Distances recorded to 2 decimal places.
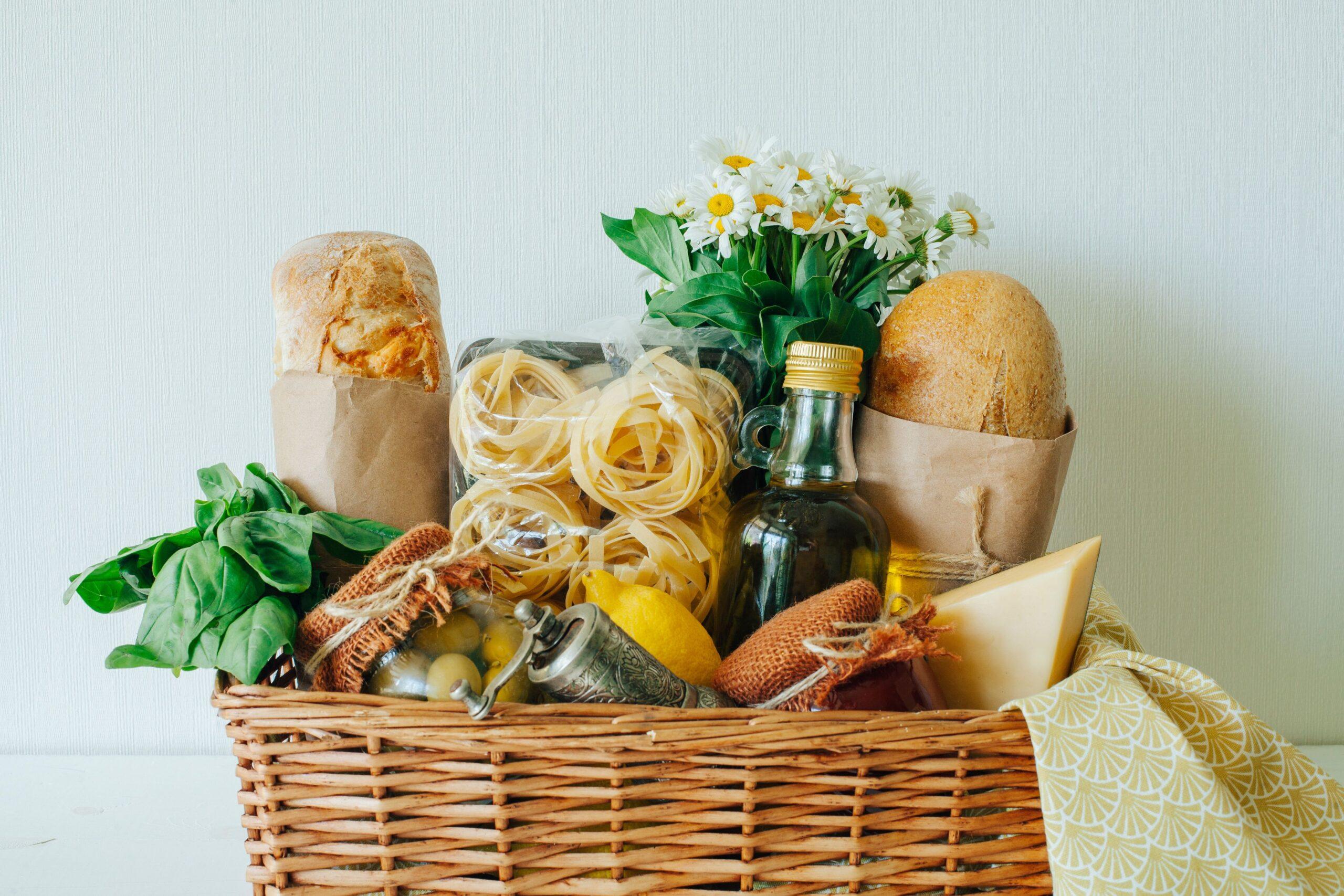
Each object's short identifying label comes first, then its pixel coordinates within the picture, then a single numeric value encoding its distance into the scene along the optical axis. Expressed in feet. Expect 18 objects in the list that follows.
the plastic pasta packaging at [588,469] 2.16
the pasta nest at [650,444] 2.15
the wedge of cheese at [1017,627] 1.83
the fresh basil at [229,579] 1.75
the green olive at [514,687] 1.72
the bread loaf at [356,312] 2.29
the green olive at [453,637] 1.73
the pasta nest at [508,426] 2.17
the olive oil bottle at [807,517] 2.06
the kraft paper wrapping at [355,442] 2.21
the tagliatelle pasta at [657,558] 2.16
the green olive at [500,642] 1.75
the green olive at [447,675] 1.69
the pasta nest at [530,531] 2.18
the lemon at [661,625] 1.91
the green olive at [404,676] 1.70
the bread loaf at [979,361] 2.15
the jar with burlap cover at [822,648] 1.67
